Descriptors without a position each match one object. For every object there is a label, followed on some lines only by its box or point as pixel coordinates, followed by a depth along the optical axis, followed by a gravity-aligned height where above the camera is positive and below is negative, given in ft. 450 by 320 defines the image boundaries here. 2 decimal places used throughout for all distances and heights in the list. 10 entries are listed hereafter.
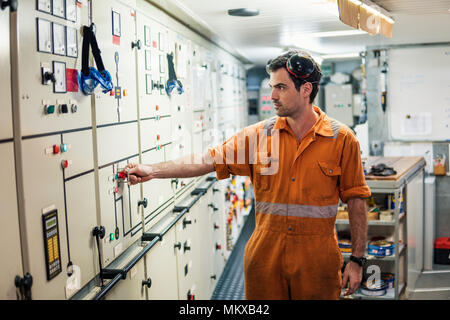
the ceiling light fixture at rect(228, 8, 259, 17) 12.29 +3.00
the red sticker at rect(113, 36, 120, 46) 8.08 +1.52
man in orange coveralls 7.82 -1.20
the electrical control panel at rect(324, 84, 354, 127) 29.81 +1.19
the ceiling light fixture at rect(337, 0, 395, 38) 9.29 +2.35
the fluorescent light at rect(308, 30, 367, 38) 16.88 +3.26
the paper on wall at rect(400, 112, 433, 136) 19.31 -0.25
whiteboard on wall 18.57 +1.02
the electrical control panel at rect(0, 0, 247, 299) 5.34 -0.26
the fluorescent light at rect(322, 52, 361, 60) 26.43 +3.80
